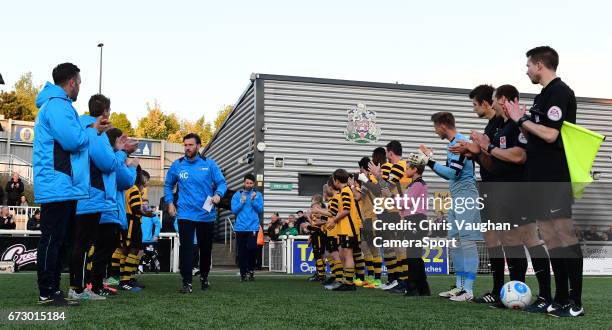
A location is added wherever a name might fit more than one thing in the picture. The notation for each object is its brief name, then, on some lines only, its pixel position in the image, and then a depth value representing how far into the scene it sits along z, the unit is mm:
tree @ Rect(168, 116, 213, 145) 66625
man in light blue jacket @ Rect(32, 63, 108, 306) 5324
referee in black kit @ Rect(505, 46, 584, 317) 4914
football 5504
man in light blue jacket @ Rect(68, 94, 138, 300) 6328
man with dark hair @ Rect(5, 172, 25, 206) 22047
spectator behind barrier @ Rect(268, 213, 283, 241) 18172
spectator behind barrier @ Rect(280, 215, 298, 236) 17547
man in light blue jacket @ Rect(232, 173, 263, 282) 11766
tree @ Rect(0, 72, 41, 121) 62262
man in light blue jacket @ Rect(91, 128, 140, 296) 7160
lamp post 51688
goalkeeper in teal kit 6672
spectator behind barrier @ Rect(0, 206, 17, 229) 16734
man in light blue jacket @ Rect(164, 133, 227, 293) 7898
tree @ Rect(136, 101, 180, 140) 66438
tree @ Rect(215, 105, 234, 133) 67312
